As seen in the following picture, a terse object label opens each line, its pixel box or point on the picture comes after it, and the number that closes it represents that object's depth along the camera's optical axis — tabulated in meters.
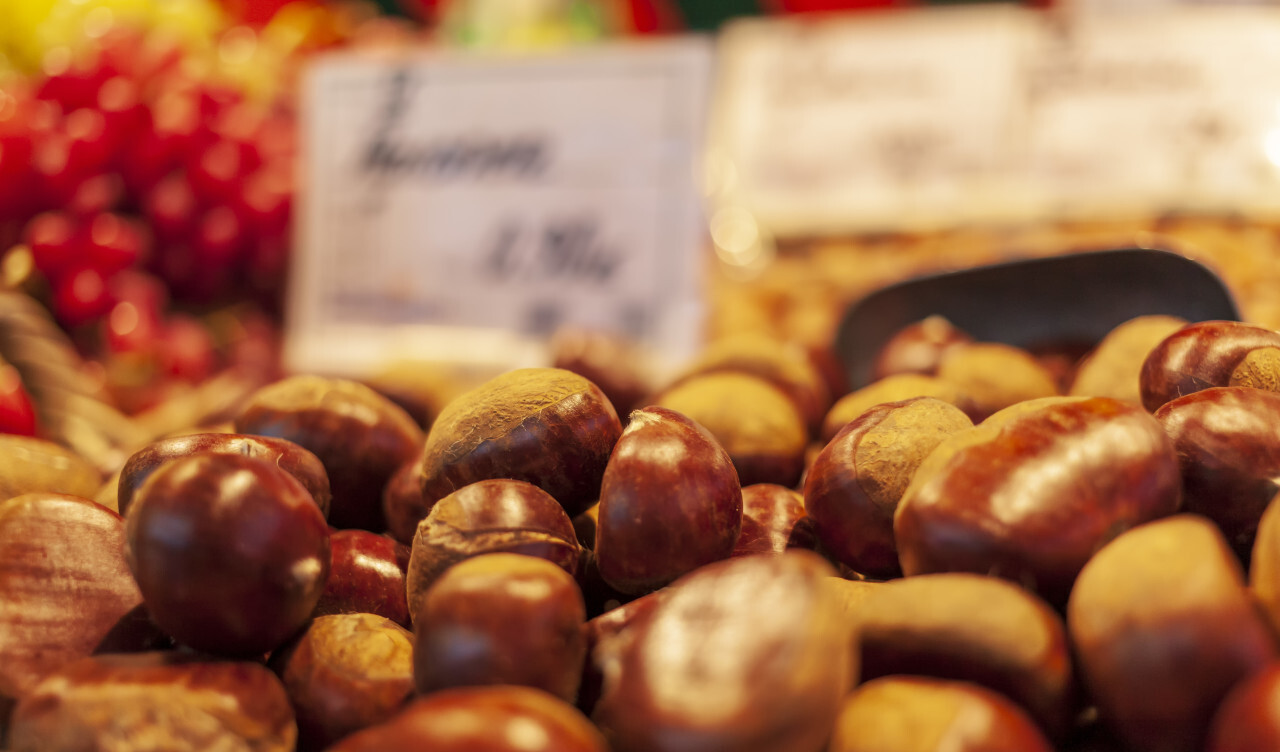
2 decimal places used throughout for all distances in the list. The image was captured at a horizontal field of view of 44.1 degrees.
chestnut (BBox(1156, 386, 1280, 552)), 0.21
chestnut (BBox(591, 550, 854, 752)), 0.18
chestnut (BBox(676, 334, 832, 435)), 0.33
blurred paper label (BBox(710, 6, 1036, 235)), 0.57
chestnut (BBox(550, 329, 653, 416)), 0.34
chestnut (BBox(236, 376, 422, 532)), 0.26
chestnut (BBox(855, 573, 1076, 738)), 0.19
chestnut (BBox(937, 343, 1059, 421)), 0.30
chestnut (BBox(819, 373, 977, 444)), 0.27
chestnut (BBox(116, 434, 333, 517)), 0.23
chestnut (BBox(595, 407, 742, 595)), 0.21
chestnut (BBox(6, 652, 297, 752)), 0.19
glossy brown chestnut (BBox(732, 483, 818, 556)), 0.23
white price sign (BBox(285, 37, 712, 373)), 0.49
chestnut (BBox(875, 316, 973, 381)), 0.33
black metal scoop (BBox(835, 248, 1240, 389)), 0.32
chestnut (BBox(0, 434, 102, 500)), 0.26
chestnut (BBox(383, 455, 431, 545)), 0.25
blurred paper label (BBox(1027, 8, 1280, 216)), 0.52
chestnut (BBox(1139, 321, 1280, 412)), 0.24
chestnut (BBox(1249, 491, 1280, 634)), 0.19
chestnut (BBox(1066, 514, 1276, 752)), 0.19
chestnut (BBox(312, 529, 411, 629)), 0.23
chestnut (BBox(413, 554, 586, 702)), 0.19
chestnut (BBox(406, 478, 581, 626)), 0.21
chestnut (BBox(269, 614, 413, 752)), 0.21
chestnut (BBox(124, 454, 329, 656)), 0.20
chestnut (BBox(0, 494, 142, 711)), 0.21
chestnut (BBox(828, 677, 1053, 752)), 0.18
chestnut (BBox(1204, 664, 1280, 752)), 0.17
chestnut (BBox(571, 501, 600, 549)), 0.23
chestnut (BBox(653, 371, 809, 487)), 0.28
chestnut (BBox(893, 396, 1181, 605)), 0.20
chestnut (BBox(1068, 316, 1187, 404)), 0.27
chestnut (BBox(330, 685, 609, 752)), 0.18
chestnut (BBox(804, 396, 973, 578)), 0.23
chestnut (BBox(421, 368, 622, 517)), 0.23
